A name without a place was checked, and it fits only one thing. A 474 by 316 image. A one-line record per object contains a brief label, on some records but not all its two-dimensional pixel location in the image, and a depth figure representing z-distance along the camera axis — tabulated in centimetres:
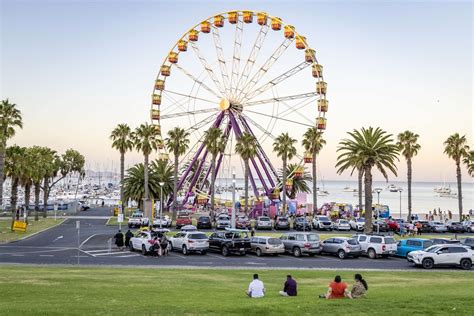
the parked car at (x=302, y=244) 3816
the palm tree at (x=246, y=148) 7438
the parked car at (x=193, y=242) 3797
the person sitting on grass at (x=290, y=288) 1903
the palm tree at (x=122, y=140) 8081
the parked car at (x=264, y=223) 6303
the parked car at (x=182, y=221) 6511
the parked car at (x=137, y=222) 6532
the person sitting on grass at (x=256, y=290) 1844
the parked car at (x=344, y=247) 3716
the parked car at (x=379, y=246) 3753
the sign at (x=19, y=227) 5540
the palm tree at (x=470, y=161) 7934
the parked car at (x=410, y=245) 3714
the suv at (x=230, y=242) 3769
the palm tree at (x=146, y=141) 7662
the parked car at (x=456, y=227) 6401
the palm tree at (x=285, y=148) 8481
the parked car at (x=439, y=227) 6366
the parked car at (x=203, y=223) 6412
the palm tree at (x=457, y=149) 7950
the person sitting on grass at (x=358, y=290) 1811
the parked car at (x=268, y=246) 3762
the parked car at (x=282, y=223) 6406
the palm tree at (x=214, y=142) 7519
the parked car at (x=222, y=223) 6211
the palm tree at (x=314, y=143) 7912
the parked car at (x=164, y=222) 6562
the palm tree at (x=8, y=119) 5776
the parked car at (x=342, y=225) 6331
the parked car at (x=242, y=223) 6234
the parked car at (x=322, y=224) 6388
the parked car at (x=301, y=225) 6388
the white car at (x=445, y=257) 3189
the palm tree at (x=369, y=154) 5181
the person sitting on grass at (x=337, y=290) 1784
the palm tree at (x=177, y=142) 7912
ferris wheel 7038
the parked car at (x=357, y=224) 6444
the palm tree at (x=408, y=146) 8131
